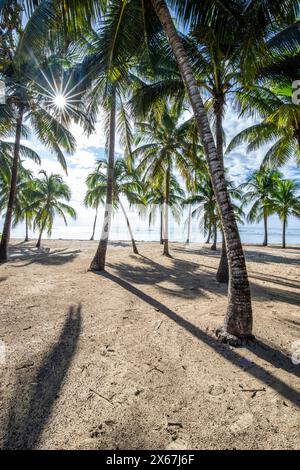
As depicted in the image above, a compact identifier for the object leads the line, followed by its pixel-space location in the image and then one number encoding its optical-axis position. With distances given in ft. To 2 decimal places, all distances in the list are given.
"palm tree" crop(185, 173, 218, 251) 67.72
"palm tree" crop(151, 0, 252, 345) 11.76
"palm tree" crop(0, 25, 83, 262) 31.81
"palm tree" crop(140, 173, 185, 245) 69.62
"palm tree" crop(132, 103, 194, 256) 41.01
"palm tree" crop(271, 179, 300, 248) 80.69
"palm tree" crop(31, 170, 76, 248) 71.82
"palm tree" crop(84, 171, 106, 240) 55.47
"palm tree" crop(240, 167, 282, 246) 83.51
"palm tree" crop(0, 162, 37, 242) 70.93
